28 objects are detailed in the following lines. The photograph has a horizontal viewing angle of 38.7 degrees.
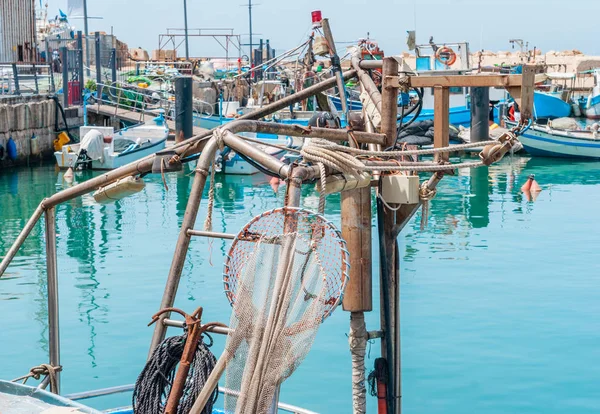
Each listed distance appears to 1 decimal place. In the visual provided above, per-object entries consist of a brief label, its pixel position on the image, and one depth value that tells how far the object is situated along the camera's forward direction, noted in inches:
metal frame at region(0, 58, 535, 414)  191.3
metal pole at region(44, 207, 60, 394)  221.6
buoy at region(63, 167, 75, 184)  989.8
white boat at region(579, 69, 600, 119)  1777.8
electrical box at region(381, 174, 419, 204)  222.4
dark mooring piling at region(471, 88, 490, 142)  1175.0
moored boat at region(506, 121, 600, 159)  1197.1
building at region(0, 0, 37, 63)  1218.6
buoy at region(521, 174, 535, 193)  940.6
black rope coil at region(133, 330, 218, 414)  184.9
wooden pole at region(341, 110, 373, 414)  223.3
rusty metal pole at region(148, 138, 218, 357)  193.0
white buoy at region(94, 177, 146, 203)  212.5
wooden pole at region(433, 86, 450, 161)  222.7
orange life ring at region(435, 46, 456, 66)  1182.9
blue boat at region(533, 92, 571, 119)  1707.7
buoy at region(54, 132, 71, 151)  1170.0
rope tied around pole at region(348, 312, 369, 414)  227.8
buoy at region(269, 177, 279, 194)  923.7
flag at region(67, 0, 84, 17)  1832.7
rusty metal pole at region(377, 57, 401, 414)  233.9
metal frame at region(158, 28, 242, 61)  1752.0
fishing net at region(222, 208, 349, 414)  164.7
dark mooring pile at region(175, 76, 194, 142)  1111.0
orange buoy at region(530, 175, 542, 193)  937.2
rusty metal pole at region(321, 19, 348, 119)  307.9
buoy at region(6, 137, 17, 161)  1077.1
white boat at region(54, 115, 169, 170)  1039.0
